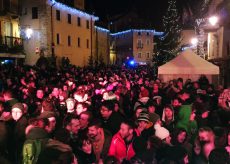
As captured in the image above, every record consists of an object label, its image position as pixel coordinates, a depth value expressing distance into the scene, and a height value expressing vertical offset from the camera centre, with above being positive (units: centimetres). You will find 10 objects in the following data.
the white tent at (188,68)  912 -7
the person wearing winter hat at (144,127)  341 -108
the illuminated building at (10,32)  1623 +297
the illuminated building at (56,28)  1934 +394
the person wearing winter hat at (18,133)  326 -119
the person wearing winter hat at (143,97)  514 -88
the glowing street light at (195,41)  1560 +205
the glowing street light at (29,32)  1870 +323
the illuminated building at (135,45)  3662 +403
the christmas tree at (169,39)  1939 +277
